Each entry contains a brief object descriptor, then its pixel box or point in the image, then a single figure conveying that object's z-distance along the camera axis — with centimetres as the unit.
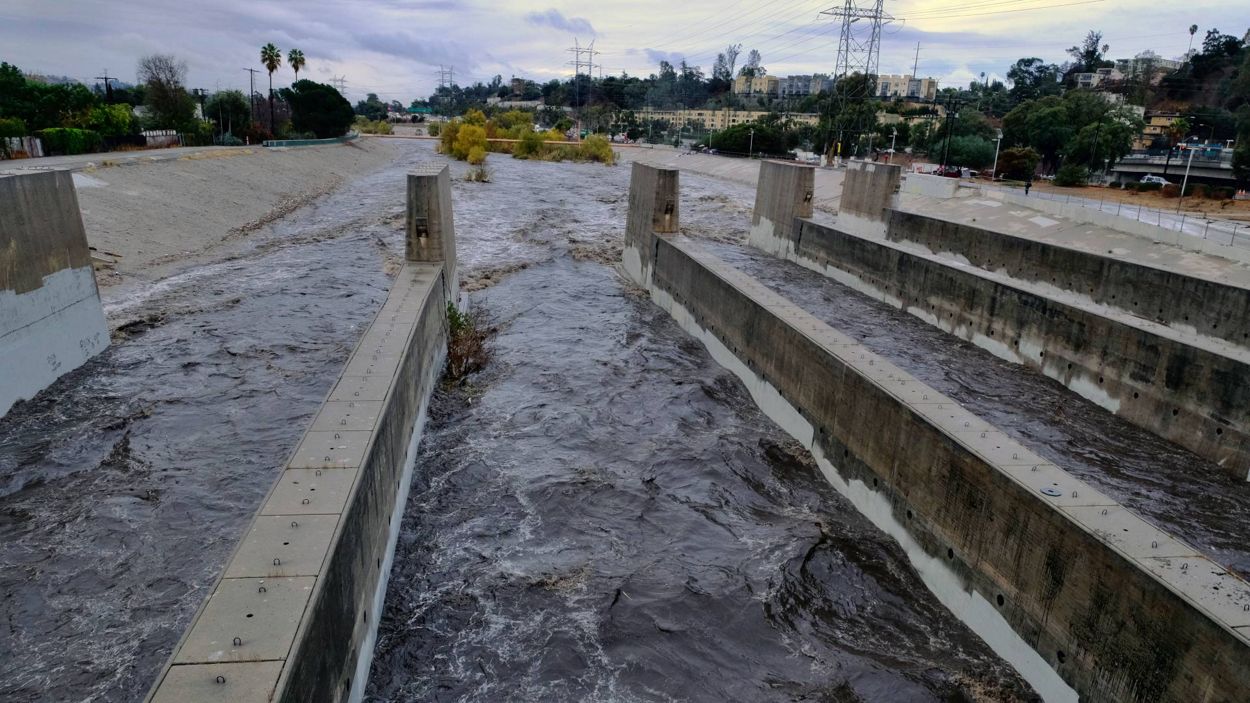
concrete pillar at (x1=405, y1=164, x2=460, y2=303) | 2147
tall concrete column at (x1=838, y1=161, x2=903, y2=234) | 3656
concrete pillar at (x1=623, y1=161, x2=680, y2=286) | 2841
